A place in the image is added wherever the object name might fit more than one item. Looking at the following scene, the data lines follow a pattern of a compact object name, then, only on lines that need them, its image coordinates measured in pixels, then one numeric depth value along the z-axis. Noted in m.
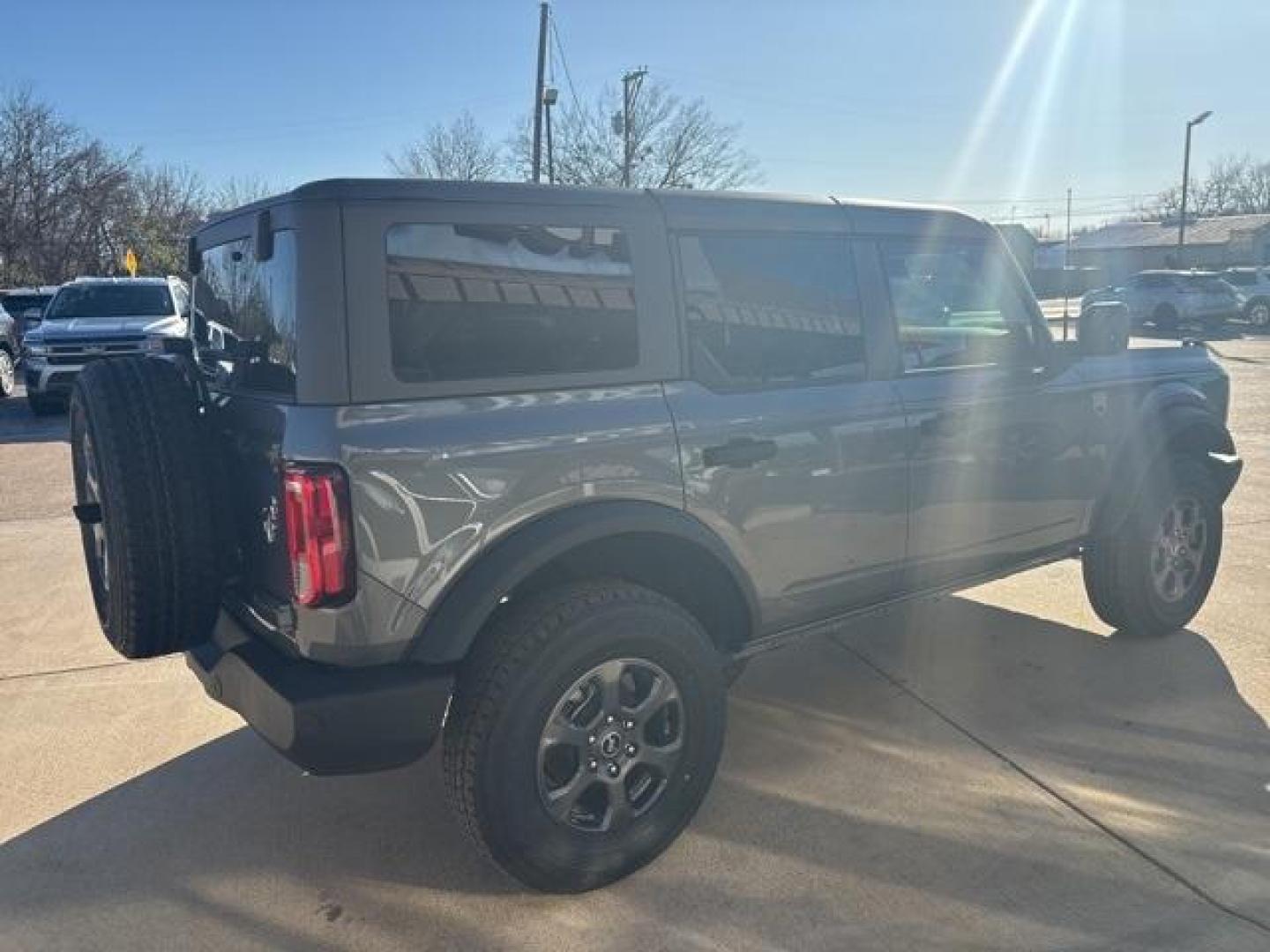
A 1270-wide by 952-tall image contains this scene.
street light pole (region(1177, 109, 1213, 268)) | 42.53
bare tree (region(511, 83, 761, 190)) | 35.22
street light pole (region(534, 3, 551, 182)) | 26.61
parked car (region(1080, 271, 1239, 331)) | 26.80
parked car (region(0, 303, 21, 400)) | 15.83
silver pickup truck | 12.48
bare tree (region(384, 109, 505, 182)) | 37.09
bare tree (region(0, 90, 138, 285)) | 40.78
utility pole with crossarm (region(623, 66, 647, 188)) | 32.13
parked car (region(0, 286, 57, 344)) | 22.30
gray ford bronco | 2.45
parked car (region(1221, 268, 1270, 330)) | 28.31
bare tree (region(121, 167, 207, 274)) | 43.25
